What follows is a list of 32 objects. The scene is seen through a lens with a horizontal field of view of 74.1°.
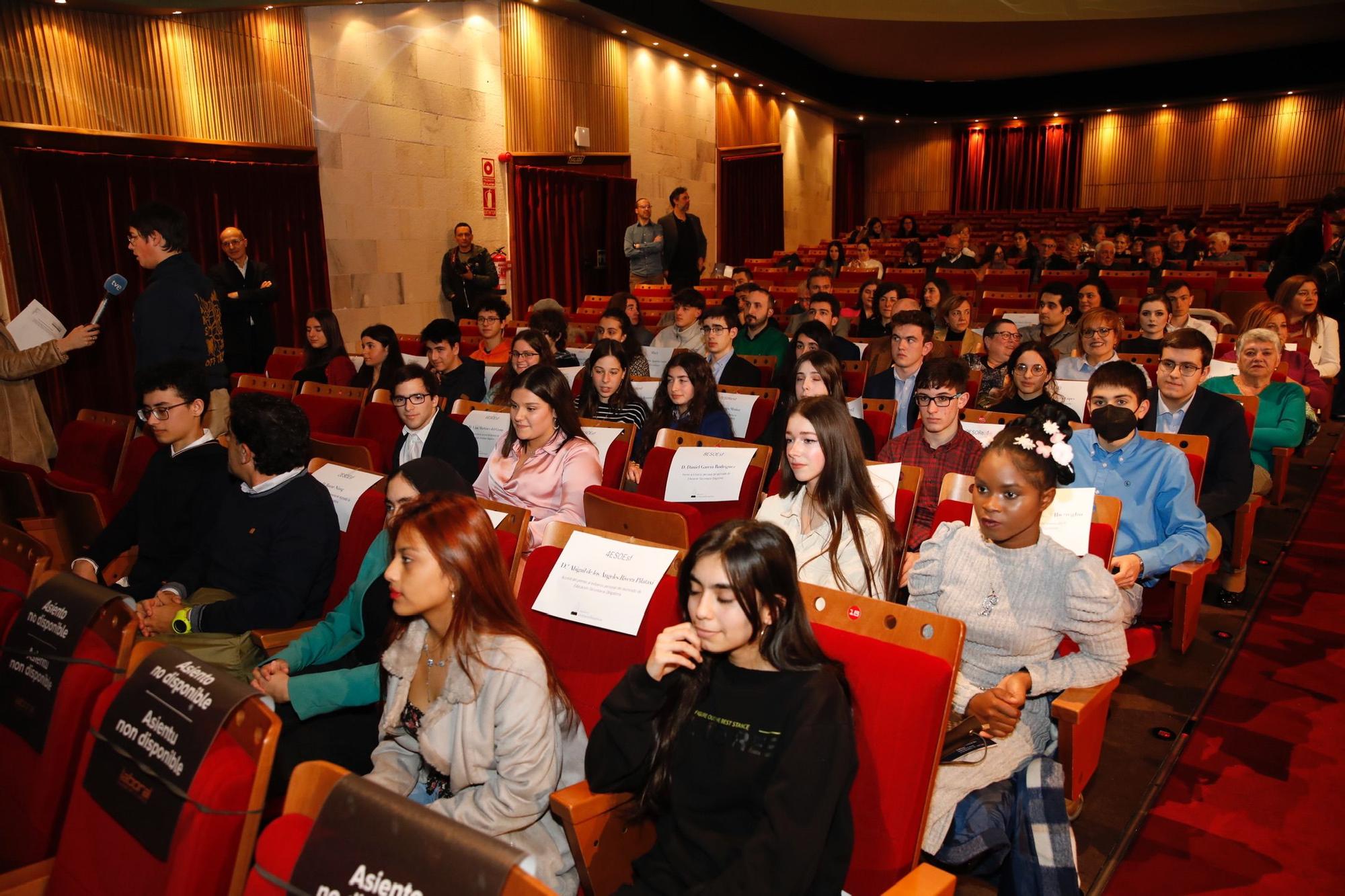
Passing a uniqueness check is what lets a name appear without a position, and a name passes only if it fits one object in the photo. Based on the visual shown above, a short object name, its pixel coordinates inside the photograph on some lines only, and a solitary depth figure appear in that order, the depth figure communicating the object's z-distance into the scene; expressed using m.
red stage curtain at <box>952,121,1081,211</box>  20.72
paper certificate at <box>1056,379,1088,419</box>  4.50
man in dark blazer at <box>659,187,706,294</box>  9.89
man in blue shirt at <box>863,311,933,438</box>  4.63
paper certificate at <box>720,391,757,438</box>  4.59
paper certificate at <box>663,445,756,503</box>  3.37
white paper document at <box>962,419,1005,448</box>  3.71
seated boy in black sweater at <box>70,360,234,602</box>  3.09
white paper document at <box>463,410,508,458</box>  4.20
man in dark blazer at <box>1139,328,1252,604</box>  3.59
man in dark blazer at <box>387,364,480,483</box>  3.78
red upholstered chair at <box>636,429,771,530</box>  3.40
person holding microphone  4.66
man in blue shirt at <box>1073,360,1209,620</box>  2.96
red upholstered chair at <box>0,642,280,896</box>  1.38
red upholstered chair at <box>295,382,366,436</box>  4.77
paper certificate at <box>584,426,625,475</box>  3.85
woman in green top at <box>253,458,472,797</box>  2.18
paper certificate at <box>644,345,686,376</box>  6.57
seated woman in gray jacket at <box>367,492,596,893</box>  1.73
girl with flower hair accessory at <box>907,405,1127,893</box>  1.93
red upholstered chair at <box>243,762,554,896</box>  1.31
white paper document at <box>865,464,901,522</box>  2.91
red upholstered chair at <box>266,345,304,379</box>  6.79
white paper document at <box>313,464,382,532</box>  2.94
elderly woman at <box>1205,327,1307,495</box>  4.49
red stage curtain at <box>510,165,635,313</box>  10.61
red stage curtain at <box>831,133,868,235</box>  20.72
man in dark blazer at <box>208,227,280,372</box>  6.97
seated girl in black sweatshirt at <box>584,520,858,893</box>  1.49
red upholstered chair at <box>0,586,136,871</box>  1.79
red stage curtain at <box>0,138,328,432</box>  6.63
